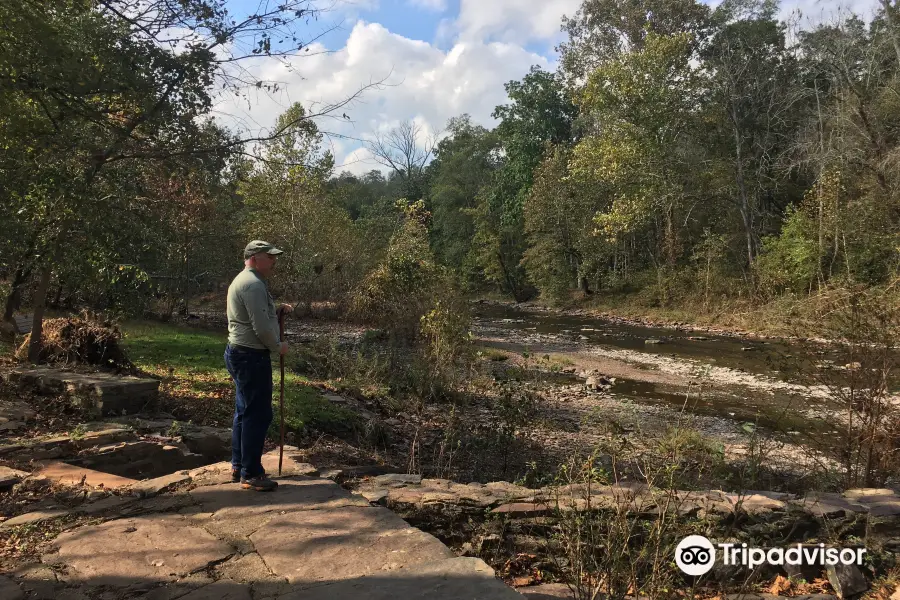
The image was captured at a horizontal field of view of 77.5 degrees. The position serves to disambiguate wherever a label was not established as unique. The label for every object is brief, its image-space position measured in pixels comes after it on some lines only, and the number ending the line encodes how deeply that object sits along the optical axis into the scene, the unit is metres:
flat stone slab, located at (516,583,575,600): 3.39
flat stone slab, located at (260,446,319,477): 4.70
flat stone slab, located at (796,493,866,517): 4.43
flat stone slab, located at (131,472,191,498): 4.16
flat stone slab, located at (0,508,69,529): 3.54
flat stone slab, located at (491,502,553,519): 4.19
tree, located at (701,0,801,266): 27.22
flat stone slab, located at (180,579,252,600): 2.77
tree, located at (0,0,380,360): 5.62
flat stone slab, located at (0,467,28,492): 4.12
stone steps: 2.80
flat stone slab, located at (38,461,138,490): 4.32
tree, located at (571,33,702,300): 26.44
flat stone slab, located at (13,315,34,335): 10.67
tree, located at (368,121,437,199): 57.54
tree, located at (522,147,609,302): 35.00
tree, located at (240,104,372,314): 24.35
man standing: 4.25
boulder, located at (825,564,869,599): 3.92
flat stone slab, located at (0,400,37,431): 5.65
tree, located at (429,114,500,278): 48.75
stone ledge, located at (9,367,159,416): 6.27
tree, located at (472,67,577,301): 42.59
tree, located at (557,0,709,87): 30.73
